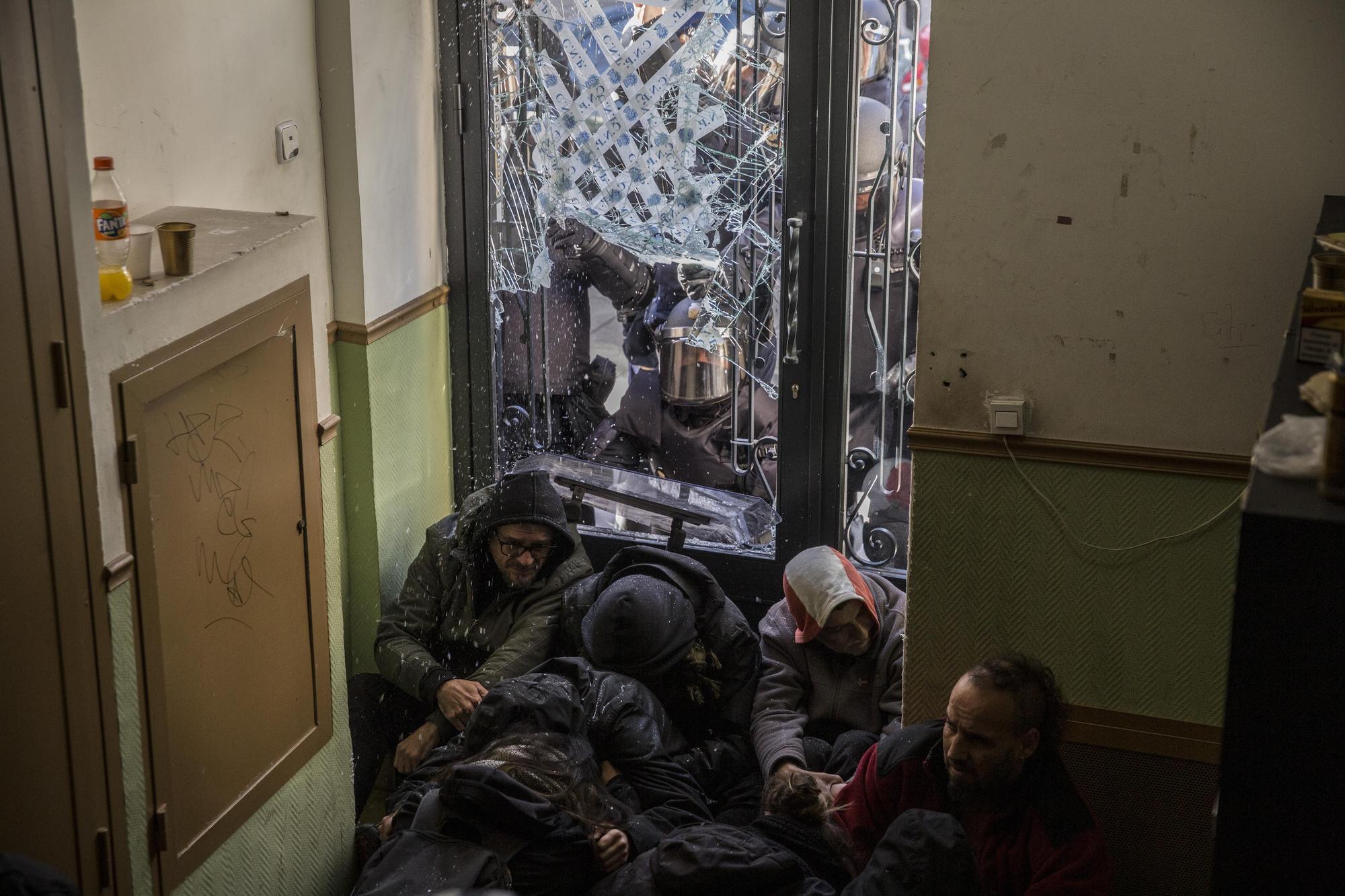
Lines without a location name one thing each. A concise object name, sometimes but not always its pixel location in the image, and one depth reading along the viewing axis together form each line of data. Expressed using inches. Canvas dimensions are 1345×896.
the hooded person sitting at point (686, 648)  134.7
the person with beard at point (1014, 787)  100.6
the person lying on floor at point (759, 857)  101.9
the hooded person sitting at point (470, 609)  145.1
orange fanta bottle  89.5
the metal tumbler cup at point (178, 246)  93.0
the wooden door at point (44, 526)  80.2
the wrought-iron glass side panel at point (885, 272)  137.4
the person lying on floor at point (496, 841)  106.2
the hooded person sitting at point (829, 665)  134.6
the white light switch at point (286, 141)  134.2
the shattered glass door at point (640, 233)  145.7
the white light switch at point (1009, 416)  111.7
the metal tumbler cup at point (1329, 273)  78.1
